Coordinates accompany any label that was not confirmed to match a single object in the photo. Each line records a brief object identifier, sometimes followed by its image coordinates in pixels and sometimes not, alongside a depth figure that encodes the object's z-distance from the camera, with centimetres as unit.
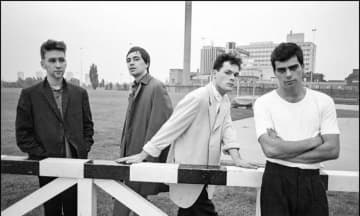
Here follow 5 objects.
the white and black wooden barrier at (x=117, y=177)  143
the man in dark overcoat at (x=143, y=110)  198
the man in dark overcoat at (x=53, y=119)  174
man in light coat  161
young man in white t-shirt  125
